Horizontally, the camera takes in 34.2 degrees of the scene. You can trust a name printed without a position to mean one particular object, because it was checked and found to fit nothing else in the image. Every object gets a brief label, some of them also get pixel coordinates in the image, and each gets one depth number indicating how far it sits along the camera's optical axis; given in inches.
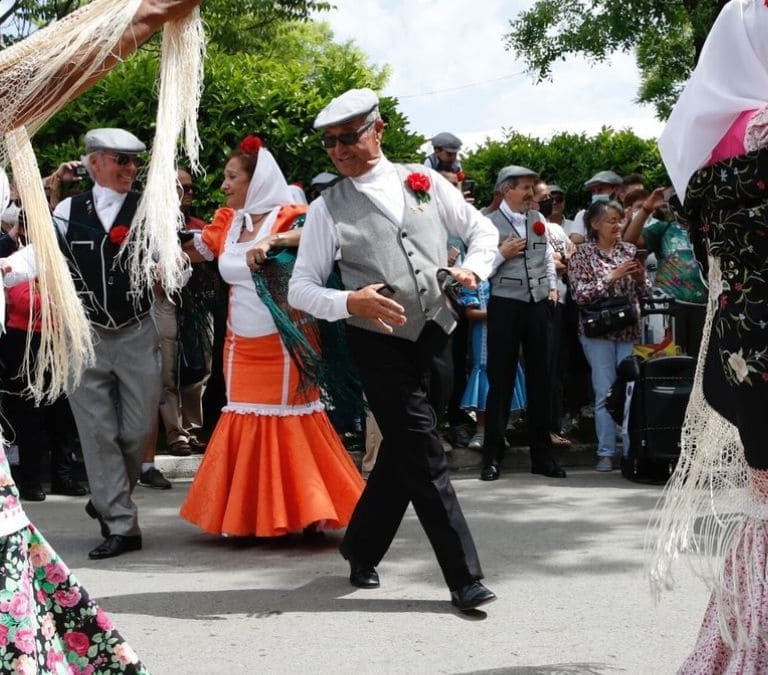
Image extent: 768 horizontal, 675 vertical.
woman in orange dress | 256.1
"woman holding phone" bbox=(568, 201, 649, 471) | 365.1
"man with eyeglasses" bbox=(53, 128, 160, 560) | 253.1
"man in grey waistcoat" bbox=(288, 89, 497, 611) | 201.5
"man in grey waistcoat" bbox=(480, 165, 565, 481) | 340.2
